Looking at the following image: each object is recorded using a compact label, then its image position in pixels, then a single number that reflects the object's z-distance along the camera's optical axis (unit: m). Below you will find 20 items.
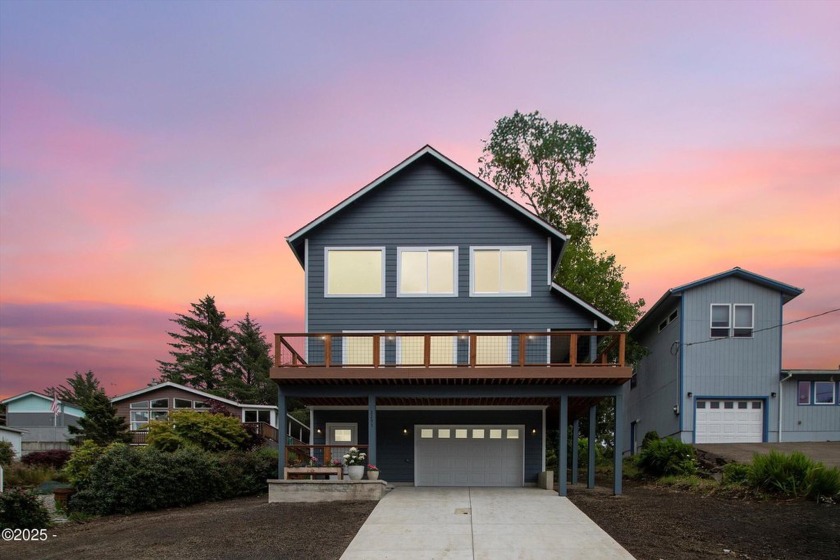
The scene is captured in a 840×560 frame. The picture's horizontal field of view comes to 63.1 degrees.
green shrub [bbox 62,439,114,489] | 23.08
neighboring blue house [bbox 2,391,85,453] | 44.84
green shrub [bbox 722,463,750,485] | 16.83
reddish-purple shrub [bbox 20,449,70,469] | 33.97
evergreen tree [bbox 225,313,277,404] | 59.00
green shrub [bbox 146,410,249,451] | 23.30
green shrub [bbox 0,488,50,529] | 14.95
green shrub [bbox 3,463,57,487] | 28.39
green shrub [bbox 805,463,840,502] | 14.52
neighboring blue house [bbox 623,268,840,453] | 25.02
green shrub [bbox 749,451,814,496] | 15.14
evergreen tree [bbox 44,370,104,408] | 61.51
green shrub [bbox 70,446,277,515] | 16.98
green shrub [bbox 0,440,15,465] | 30.48
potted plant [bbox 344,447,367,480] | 17.14
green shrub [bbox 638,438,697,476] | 19.97
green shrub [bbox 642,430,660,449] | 24.88
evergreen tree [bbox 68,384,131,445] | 29.25
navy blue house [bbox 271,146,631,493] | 20.12
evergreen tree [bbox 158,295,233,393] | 58.66
